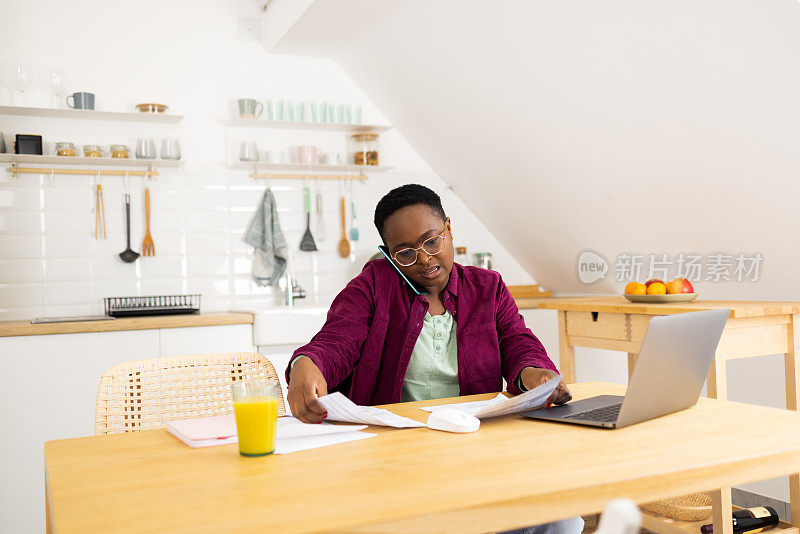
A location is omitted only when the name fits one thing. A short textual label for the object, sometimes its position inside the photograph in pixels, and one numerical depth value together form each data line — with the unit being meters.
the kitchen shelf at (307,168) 3.67
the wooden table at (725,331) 2.37
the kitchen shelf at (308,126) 3.68
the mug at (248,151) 3.62
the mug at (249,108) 3.59
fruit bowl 2.65
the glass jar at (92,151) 3.29
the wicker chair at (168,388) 1.57
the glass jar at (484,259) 4.04
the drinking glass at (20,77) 3.21
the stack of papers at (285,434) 1.14
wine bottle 2.40
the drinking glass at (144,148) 3.40
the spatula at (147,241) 3.49
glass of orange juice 1.06
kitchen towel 3.71
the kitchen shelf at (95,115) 3.25
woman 1.72
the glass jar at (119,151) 3.35
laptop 1.12
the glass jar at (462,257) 4.11
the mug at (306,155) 3.75
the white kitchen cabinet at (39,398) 2.71
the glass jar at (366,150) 3.87
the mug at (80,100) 3.27
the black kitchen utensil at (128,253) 3.44
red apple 2.68
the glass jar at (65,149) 3.25
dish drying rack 3.11
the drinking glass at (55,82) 3.27
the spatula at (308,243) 3.79
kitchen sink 3.10
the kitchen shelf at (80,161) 3.21
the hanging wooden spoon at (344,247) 3.89
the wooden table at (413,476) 0.80
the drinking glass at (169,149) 3.44
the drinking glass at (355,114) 3.86
